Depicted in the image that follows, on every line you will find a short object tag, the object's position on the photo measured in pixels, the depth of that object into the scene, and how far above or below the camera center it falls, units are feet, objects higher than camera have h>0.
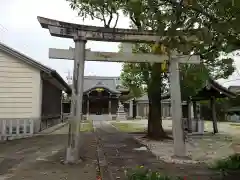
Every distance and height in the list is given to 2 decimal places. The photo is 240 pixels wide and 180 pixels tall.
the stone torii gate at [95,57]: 18.53 +5.53
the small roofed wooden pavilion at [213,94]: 37.60 +2.90
